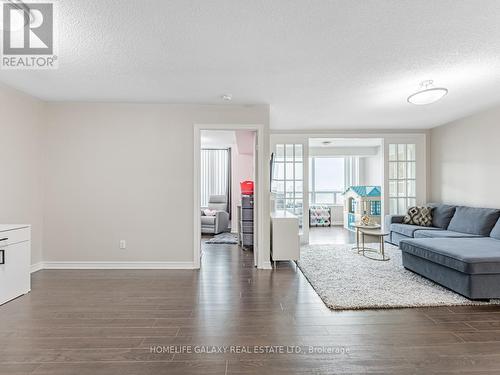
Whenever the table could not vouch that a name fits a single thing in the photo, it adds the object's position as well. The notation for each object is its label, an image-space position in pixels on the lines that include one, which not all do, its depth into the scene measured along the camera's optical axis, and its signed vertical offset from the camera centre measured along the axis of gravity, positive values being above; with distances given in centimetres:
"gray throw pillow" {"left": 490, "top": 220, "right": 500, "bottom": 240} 397 -63
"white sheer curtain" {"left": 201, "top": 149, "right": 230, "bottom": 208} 840 +44
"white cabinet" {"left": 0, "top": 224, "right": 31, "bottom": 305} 288 -80
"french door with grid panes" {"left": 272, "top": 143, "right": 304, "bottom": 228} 611 +23
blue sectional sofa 288 -73
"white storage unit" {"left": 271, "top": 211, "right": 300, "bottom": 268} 417 -75
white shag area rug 285 -115
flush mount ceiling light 317 +108
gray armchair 693 -79
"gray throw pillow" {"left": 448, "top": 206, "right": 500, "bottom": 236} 423 -51
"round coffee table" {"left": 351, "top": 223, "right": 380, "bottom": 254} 483 -67
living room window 955 +27
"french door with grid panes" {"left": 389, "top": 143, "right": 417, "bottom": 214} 609 +24
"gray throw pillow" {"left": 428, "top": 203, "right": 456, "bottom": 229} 504 -49
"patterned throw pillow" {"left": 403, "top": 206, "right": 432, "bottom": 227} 529 -54
